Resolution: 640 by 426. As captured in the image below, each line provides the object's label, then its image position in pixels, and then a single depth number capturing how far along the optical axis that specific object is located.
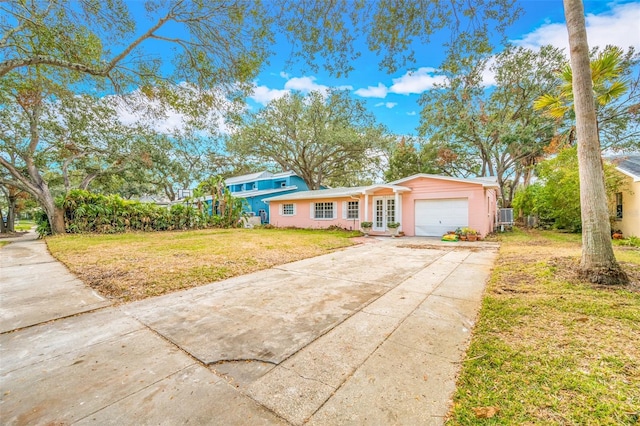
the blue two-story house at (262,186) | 23.61
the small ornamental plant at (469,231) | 10.96
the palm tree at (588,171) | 4.16
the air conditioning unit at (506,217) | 14.34
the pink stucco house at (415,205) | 11.78
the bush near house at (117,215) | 12.92
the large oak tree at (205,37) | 5.17
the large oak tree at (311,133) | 21.16
